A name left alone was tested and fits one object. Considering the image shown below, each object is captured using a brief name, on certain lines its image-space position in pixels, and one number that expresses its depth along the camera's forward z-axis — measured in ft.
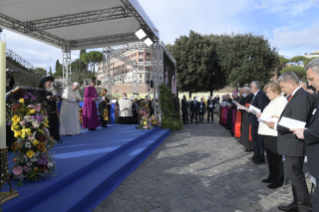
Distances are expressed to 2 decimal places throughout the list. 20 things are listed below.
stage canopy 23.21
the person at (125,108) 39.63
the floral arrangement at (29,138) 10.14
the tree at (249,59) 82.84
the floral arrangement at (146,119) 32.55
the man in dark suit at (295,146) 8.73
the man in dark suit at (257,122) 16.62
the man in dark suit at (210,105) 50.69
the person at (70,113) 24.56
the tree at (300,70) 127.81
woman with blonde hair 12.52
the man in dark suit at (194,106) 52.21
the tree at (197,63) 92.32
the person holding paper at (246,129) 21.27
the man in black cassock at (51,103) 19.16
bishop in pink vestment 28.19
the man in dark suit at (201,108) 53.11
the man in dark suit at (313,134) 6.79
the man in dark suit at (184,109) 49.85
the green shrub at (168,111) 36.78
